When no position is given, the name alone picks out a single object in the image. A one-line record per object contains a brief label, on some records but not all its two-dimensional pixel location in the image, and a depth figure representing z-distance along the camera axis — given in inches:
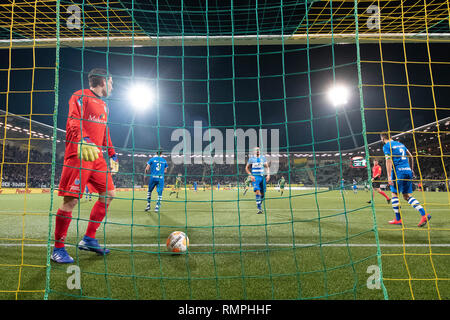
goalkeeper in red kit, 115.3
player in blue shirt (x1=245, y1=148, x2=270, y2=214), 302.4
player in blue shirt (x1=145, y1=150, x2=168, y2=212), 329.4
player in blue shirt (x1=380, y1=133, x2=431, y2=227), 208.5
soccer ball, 123.5
